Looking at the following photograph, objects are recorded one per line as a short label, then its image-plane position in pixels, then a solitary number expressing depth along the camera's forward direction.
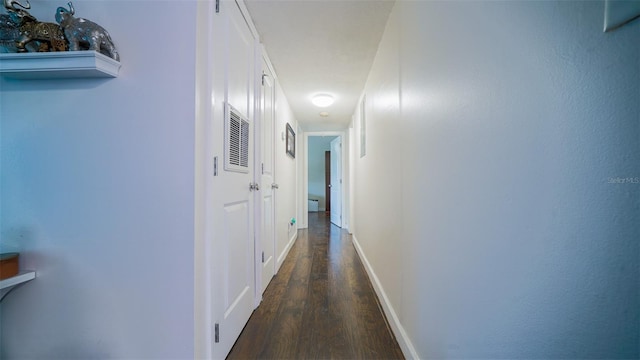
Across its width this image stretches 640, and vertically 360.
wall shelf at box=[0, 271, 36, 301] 0.93
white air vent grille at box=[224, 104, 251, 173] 1.30
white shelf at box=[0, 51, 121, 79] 0.93
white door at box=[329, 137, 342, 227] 5.34
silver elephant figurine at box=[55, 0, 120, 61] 0.96
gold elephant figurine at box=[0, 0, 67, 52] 0.97
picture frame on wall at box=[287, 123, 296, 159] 3.48
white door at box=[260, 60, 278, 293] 2.12
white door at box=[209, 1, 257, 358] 1.21
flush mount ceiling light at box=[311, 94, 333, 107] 3.23
